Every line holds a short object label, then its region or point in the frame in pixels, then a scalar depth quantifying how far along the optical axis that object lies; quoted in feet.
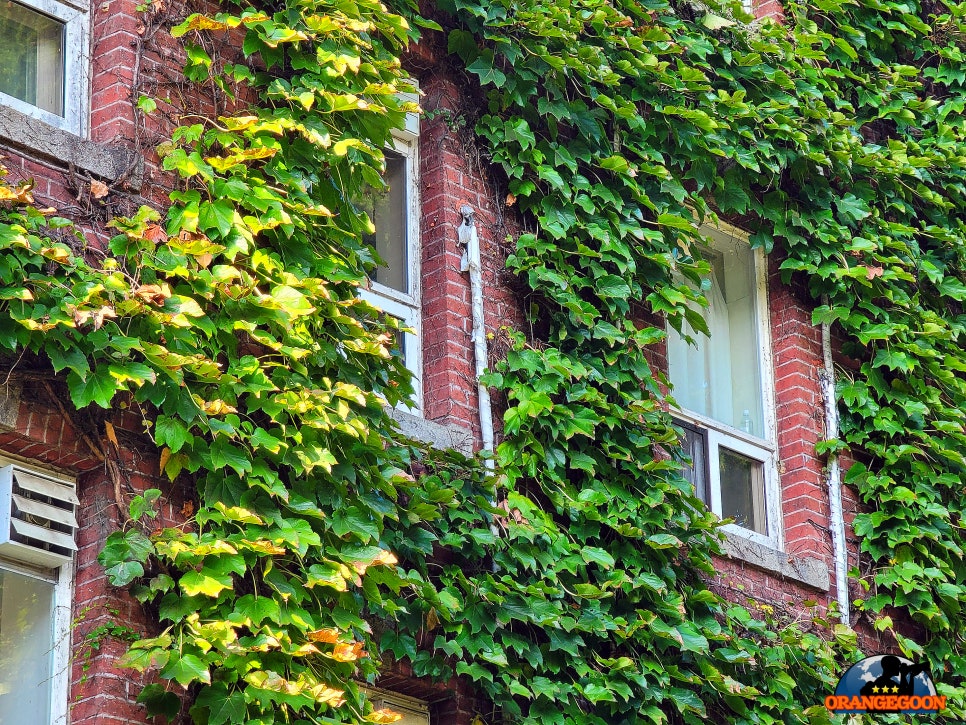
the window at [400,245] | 59.90
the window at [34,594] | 44.70
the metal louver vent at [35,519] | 45.08
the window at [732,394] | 69.53
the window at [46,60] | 51.29
